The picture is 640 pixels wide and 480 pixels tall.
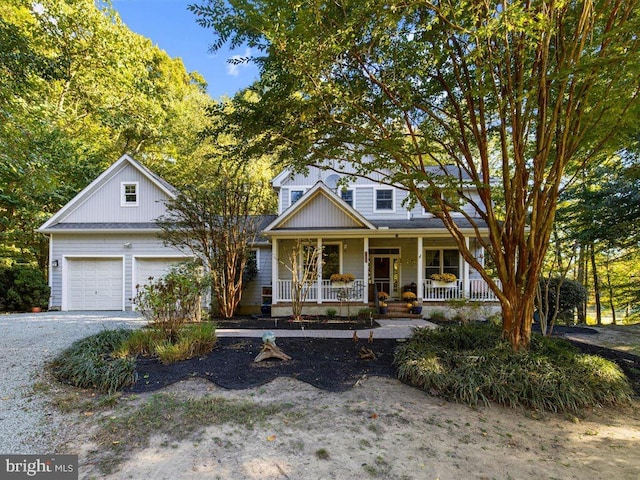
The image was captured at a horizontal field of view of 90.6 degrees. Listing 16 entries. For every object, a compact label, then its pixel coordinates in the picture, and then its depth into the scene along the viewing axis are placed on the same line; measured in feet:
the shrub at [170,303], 19.94
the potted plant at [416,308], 36.37
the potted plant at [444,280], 37.45
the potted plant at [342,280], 37.70
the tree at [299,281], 31.48
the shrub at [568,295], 34.58
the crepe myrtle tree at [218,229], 32.73
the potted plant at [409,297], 37.88
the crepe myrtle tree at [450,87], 14.02
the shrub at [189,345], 17.49
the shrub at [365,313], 35.40
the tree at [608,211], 33.42
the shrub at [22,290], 37.99
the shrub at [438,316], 34.40
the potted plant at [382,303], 36.11
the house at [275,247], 37.83
